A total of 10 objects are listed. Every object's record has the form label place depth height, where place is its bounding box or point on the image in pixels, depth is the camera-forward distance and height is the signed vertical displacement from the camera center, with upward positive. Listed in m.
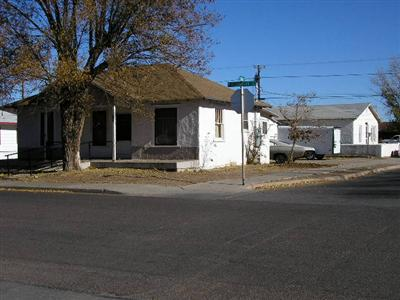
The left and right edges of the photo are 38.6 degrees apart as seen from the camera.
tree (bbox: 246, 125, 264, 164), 30.44 +0.29
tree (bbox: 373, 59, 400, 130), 57.22 +5.37
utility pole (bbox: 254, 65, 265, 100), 58.03 +7.37
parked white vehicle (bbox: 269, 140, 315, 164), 34.78 -0.05
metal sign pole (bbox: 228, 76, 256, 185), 18.88 +2.19
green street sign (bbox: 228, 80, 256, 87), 18.85 +2.23
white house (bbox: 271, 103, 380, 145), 53.50 +2.89
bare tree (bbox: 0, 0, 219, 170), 20.36 +4.24
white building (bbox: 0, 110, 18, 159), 41.78 +1.39
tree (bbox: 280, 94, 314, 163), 31.94 +1.09
